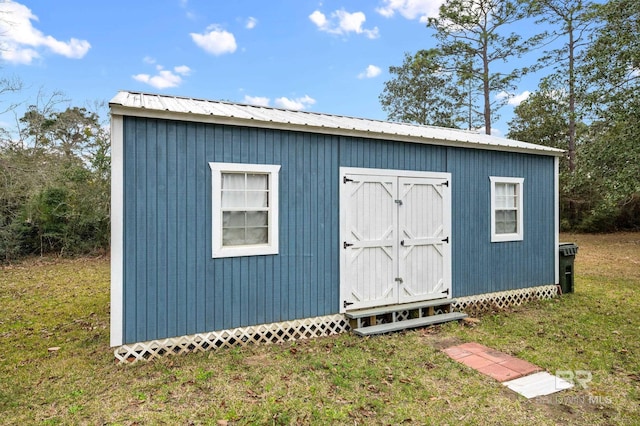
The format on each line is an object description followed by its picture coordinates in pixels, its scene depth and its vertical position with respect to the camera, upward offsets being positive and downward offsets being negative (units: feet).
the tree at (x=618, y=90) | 24.86 +8.86
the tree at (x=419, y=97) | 69.82 +22.49
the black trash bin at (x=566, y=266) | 25.20 -3.43
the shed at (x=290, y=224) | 13.91 -0.41
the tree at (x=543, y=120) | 59.68 +17.02
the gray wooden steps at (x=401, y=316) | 17.29 -5.06
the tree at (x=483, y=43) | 58.80 +27.11
